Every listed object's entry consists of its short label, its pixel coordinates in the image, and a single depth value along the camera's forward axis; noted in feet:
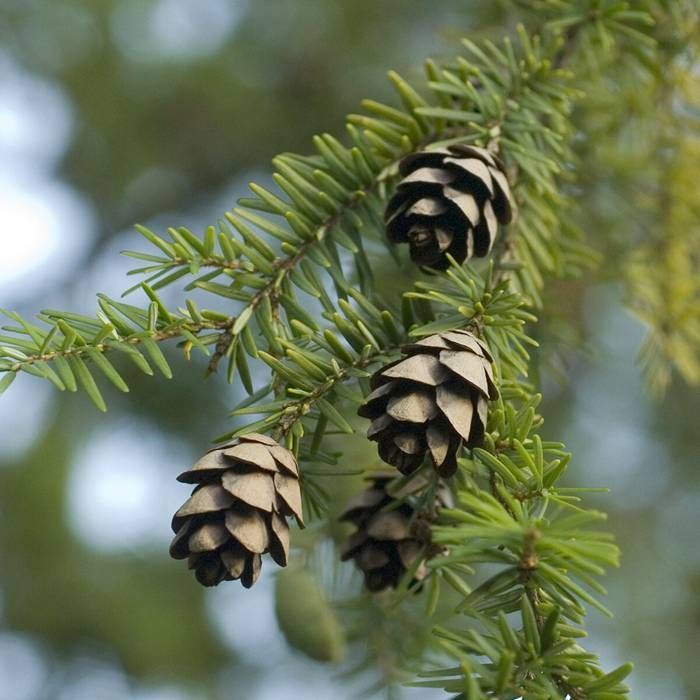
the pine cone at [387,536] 1.65
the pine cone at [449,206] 1.63
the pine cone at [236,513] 1.56
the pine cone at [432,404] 1.57
